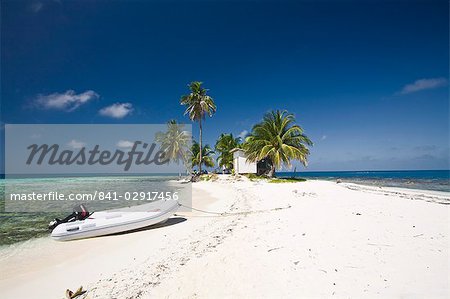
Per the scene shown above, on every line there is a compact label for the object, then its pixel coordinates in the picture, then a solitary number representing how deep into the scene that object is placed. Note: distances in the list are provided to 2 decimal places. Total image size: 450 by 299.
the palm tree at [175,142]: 44.06
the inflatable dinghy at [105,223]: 6.97
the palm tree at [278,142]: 25.27
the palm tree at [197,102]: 35.22
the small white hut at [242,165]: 32.47
